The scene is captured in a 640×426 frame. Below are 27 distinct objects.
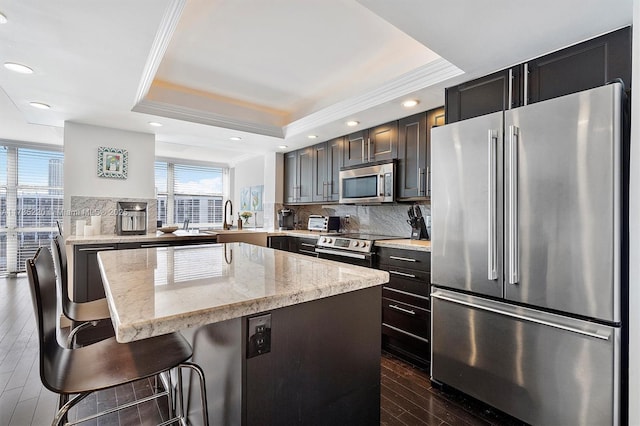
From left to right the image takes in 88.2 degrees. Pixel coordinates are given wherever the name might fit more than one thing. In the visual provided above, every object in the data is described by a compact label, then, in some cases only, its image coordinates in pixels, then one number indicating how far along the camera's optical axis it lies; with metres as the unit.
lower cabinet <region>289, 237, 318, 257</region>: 4.00
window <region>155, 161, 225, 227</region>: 6.86
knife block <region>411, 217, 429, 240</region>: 3.31
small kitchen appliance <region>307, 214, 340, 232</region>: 4.38
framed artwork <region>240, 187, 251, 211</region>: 6.74
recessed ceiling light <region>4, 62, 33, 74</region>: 2.22
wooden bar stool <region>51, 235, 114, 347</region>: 1.82
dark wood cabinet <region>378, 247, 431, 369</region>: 2.60
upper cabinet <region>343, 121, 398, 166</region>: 3.38
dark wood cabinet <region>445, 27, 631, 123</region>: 1.74
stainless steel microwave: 3.34
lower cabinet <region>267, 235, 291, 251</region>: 4.41
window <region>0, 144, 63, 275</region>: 5.50
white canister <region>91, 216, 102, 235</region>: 3.67
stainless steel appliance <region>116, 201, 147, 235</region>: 3.81
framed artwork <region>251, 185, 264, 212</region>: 6.34
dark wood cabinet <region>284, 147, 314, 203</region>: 4.60
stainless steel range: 3.09
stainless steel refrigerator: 1.57
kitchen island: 0.98
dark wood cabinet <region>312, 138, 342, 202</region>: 4.13
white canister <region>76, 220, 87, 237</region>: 3.62
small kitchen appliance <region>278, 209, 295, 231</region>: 4.98
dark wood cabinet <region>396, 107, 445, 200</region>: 3.02
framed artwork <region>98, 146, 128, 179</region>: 3.88
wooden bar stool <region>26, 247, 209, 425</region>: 1.08
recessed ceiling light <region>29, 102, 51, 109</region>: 3.07
